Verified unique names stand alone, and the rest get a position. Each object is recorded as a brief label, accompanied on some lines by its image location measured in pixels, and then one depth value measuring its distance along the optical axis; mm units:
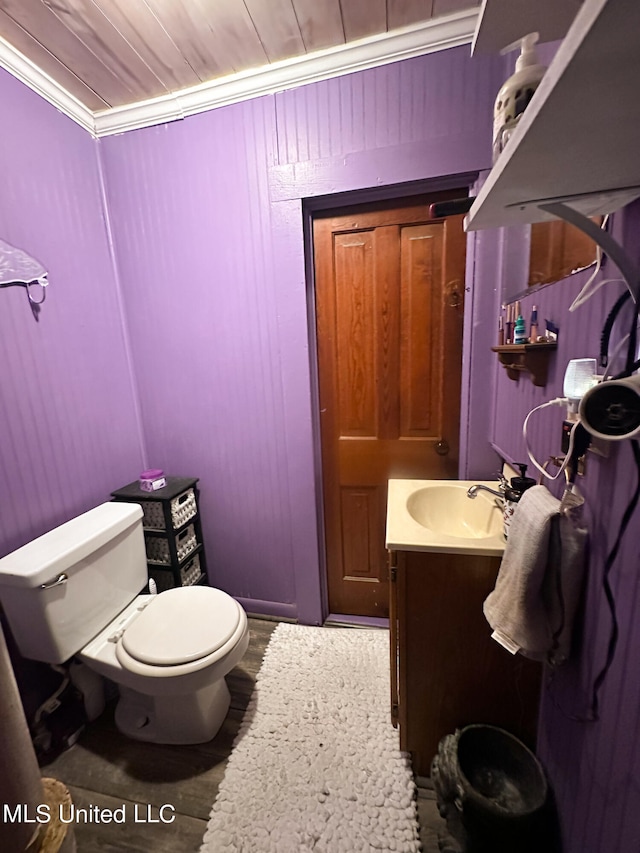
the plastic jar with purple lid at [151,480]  1648
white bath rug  1011
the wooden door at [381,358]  1477
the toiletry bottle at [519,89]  600
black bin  830
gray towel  732
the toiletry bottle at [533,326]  990
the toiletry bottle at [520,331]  1022
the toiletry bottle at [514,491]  991
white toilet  1109
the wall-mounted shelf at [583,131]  302
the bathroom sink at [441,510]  1186
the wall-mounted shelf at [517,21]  603
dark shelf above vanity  894
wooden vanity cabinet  1023
